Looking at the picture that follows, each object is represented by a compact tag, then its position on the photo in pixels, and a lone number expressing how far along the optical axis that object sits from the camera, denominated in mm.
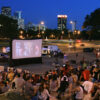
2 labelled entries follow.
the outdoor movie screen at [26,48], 23750
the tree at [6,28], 70062
